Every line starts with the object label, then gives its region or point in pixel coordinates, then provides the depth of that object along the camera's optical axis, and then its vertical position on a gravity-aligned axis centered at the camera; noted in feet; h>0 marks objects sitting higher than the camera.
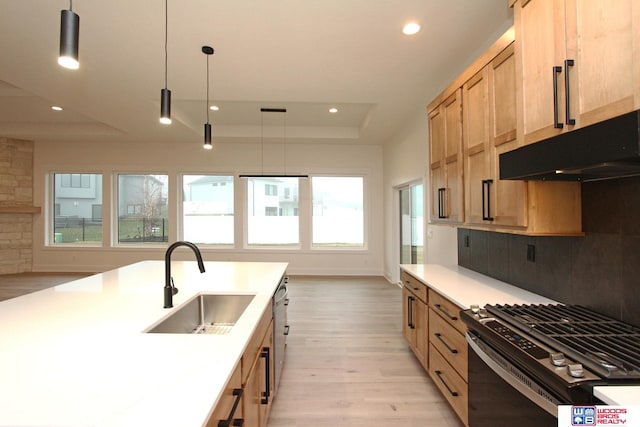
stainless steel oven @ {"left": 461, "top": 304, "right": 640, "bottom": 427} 3.07 -1.70
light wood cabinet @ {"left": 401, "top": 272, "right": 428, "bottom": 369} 7.79 -2.95
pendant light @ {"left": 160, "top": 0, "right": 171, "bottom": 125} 6.96 +2.85
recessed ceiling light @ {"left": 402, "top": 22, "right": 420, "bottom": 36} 7.63 +5.17
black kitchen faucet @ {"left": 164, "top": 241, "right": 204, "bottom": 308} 4.94 -1.09
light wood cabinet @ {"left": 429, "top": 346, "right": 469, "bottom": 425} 5.61 -3.66
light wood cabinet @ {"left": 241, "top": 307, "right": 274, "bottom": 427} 4.09 -2.65
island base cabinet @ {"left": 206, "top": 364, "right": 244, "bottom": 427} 2.86 -2.09
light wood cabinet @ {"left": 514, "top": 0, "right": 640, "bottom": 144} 3.37 +2.15
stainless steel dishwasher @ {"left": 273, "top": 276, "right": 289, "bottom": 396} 6.68 -2.85
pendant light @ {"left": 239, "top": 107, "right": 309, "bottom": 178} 15.33 +5.51
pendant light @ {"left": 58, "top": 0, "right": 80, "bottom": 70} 3.85 +2.49
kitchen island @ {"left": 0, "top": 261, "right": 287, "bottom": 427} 2.39 -1.60
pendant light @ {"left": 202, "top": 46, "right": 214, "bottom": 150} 10.32 +3.00
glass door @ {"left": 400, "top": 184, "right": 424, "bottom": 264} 14.40 -0.42
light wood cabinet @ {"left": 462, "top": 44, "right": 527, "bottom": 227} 5.56 +1.65
